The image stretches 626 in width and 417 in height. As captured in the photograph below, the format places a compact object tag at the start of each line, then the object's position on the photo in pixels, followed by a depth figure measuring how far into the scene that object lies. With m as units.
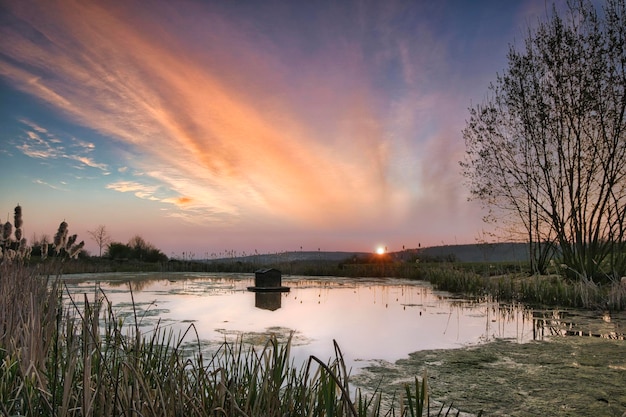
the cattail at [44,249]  5.79
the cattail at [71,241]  5.54
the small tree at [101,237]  38.21
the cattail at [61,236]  5.30
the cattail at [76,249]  5.52
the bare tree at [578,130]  12.24
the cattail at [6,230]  5.69
